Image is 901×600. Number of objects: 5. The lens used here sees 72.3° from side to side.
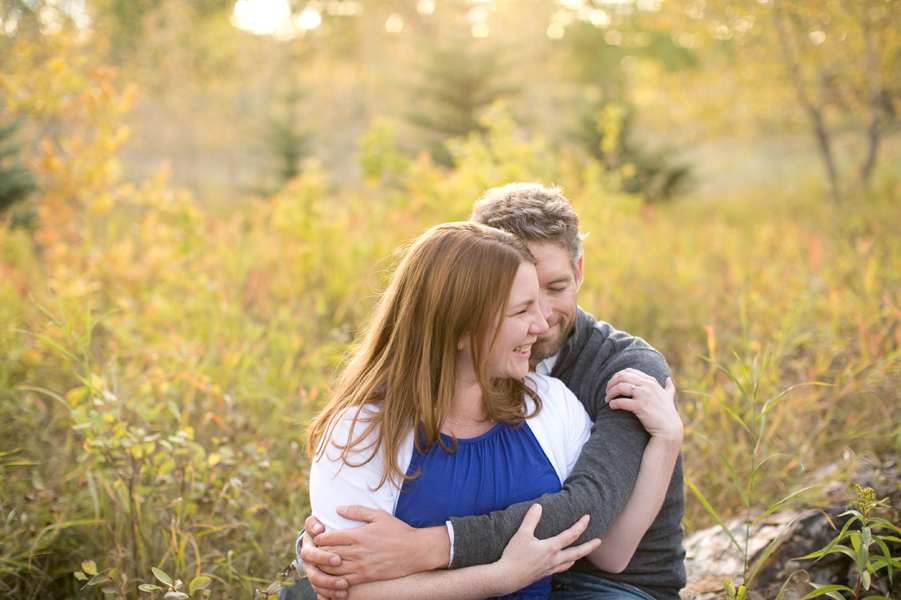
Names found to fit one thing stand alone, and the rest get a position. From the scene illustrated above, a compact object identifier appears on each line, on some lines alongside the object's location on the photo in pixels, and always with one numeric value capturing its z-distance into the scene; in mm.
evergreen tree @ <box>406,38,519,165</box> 11078
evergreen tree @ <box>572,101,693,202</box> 10617
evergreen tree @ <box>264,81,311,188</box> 11242
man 1629
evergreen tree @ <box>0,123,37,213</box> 6539
